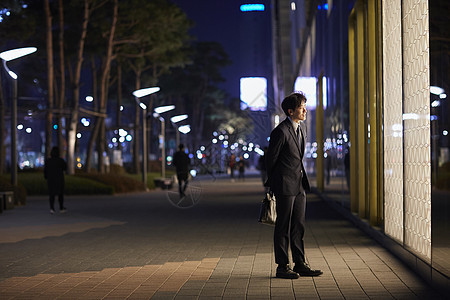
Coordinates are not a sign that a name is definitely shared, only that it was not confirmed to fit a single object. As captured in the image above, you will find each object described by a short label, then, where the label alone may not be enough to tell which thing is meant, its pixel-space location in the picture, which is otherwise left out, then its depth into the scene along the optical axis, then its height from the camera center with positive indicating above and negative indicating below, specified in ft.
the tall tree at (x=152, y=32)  125.18 +22.48
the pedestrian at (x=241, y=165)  151.61 +0.07
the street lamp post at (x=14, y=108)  69.05 +5.50
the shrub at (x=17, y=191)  70.38 -2.12
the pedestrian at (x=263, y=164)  94.49 +0.14
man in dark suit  26.89 -0.57
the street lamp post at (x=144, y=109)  105.70 +7.95
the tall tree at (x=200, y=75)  264.72 +31.22
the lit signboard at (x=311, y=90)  92.36 +9.04
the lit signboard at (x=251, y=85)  314.45 +35.33
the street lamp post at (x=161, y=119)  127.40 +8.89
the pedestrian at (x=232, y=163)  148.36 +0.55
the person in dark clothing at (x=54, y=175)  61.52 -0.56
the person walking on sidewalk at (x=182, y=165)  77.25 +0.14
